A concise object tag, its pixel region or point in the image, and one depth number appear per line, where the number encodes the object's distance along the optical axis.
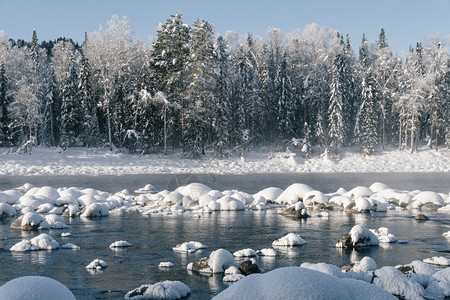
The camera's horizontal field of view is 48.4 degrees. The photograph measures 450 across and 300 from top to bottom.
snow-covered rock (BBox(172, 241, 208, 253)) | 16.05
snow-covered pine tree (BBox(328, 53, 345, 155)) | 58.19
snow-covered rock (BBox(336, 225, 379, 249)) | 16.52
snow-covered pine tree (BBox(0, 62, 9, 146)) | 56.42
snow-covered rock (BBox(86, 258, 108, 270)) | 13.94
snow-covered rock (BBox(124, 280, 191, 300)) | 11.12
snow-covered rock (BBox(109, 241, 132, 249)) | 16.60
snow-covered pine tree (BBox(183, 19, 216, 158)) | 53.62
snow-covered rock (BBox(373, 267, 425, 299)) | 11.20
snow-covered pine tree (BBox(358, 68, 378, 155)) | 58.16
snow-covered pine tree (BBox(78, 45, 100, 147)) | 57.41
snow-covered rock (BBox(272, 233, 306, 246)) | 16.73
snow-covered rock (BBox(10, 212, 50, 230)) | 20.09
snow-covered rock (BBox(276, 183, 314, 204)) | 28.41
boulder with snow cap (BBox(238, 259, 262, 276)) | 12.95
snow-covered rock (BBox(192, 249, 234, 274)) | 13.41
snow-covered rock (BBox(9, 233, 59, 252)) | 16.31
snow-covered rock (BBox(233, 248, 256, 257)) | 15.09
